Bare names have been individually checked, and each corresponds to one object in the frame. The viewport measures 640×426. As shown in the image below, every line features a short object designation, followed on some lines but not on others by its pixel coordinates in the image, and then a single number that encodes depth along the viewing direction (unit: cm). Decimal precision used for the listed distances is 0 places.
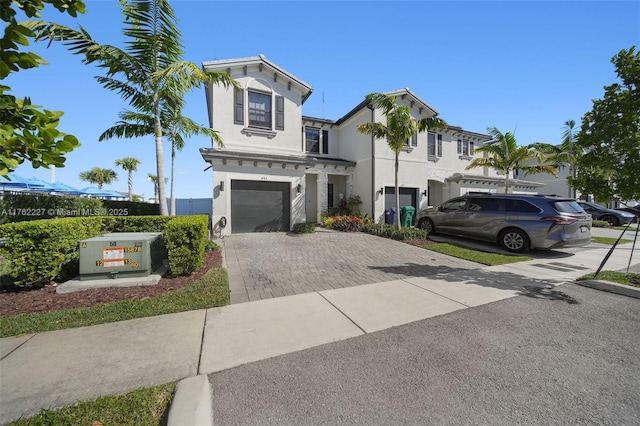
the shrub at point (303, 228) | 1141
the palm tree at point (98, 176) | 3811
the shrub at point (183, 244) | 523
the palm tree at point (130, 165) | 3766
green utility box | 481
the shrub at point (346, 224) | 1238
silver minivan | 739
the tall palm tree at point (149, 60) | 713
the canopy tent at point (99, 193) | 1905
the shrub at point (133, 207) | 1163
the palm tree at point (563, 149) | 1702
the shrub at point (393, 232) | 1032
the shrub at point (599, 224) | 1640
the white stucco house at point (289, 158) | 1130
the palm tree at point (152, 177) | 3923
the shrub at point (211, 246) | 829
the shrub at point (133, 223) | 754
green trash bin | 1413
